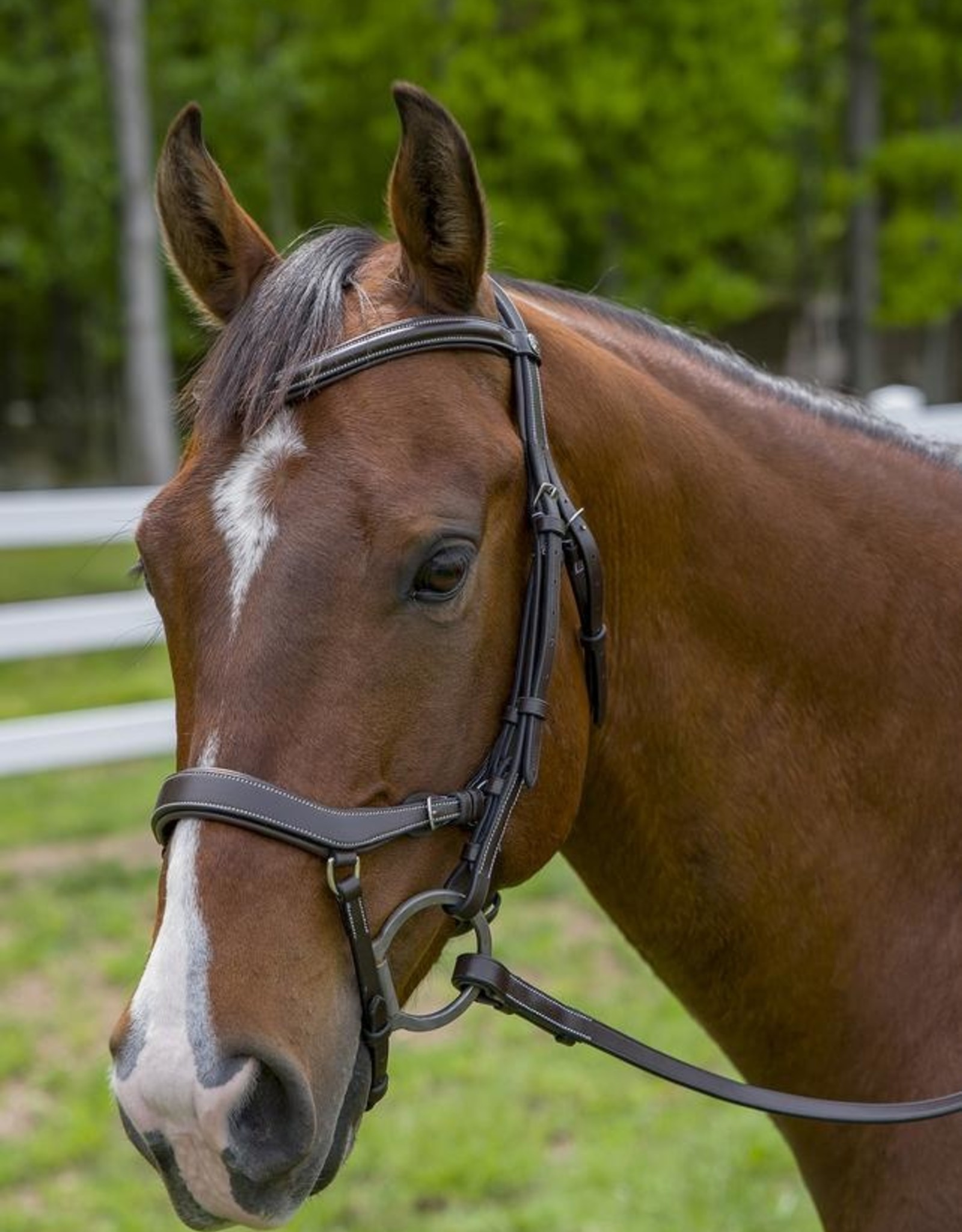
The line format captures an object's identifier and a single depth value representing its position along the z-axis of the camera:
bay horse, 1.75
